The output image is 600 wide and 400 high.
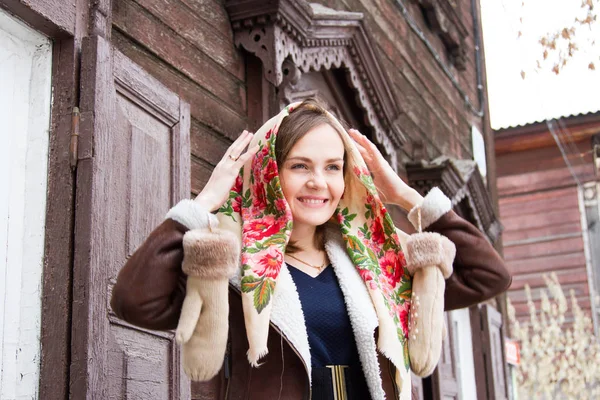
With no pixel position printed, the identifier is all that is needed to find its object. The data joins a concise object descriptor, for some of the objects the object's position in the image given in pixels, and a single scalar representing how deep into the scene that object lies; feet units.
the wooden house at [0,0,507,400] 7.84
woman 6.83
